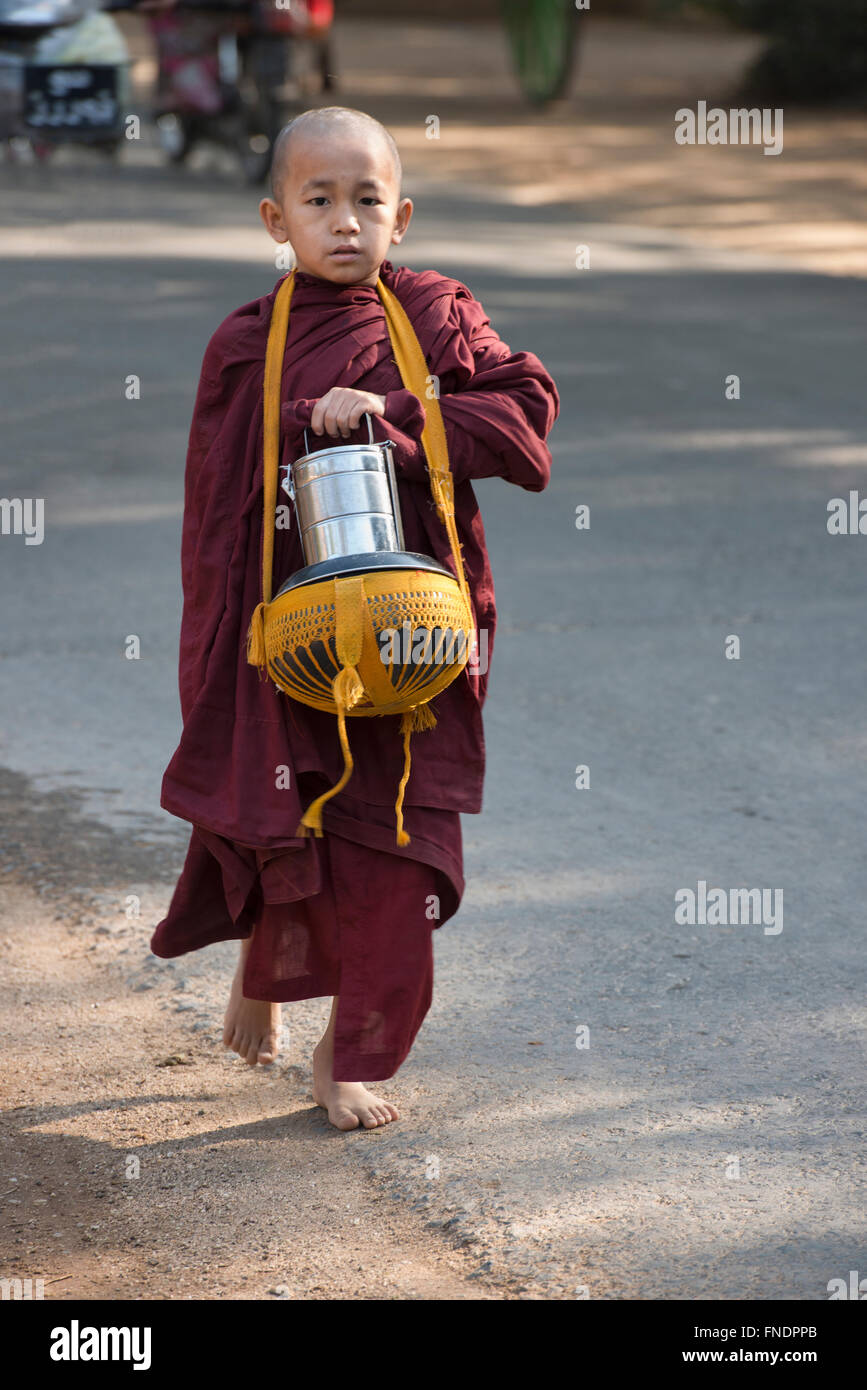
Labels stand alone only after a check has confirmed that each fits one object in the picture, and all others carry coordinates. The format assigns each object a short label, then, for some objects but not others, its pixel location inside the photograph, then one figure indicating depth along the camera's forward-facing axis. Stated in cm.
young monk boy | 278
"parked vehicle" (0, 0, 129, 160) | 1190
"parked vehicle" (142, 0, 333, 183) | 1387
